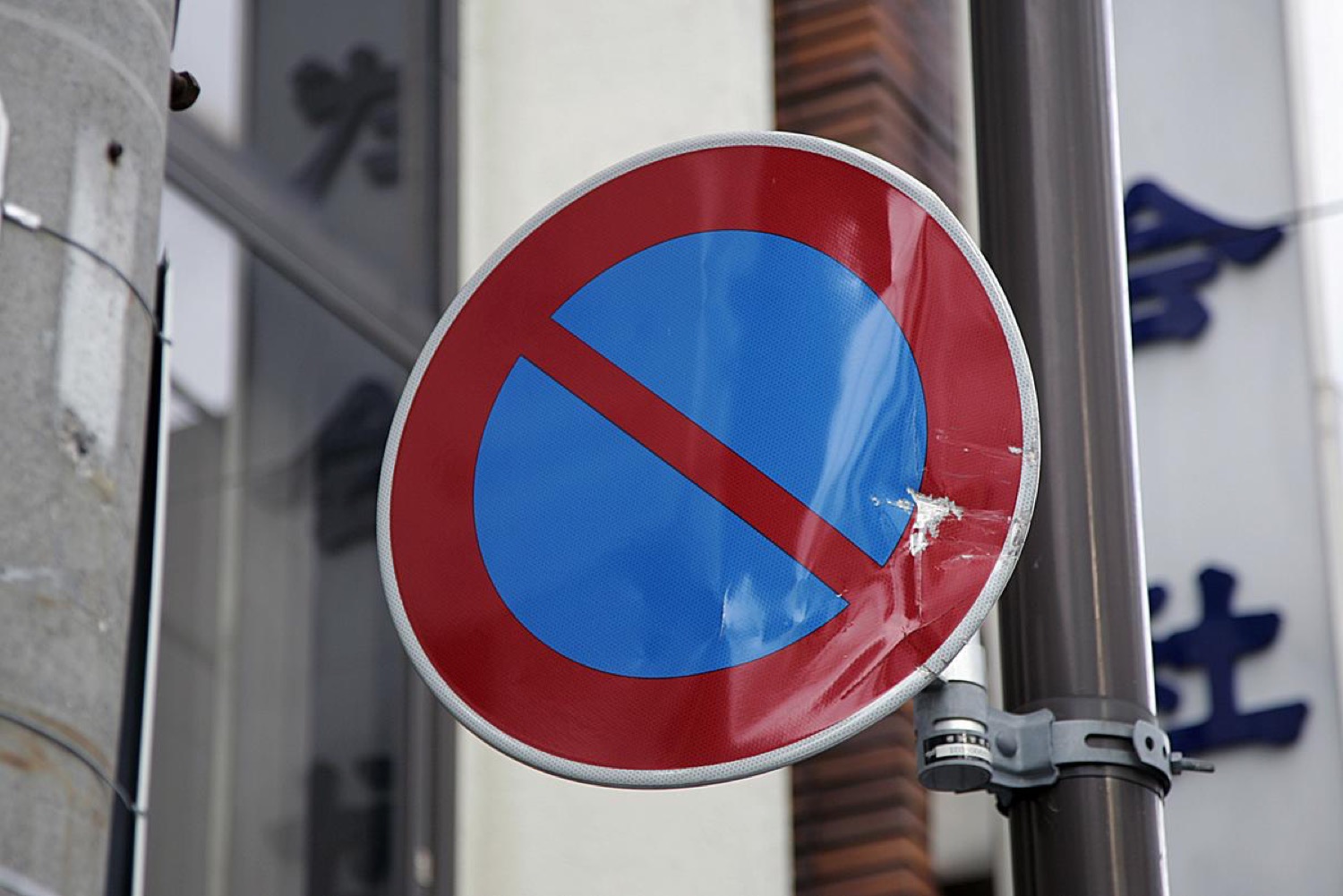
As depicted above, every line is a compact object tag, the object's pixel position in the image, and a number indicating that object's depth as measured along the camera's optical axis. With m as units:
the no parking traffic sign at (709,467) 4.50
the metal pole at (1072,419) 4.62
